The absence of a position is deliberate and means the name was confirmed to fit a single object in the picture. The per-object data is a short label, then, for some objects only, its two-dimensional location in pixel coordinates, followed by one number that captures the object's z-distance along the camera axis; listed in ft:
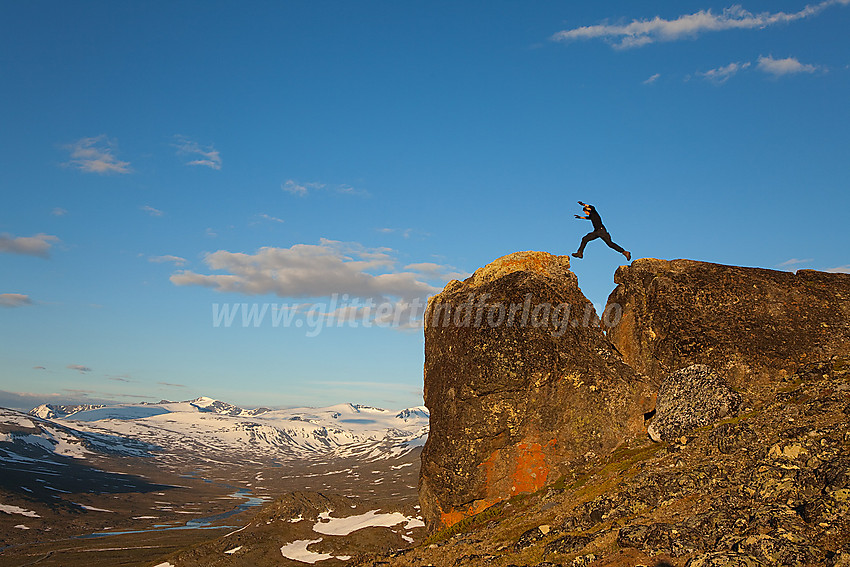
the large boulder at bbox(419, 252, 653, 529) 96.48
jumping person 108.84
